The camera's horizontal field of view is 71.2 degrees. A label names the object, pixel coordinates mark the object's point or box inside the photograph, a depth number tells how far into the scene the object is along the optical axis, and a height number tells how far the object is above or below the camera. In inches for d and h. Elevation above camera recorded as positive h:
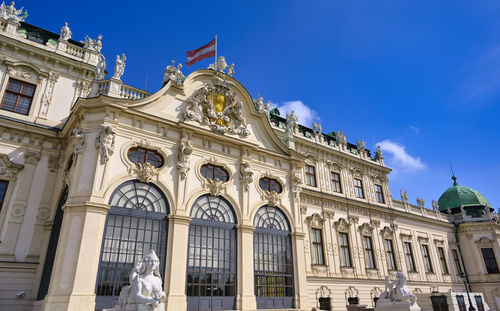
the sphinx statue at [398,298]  717.9 +24.8
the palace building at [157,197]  644.7 +241.8
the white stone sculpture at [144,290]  471.3 +33.9
